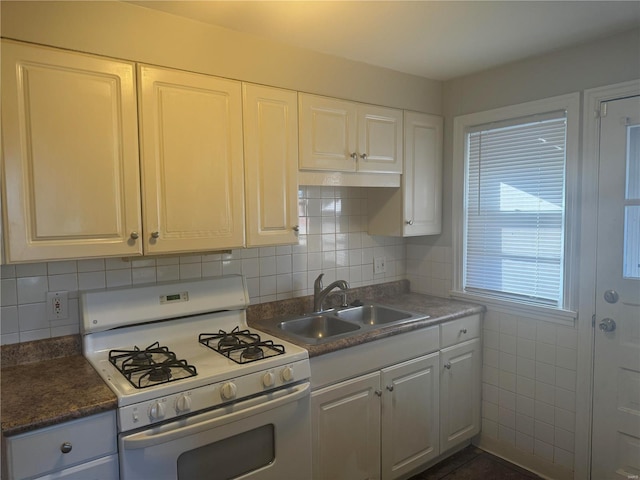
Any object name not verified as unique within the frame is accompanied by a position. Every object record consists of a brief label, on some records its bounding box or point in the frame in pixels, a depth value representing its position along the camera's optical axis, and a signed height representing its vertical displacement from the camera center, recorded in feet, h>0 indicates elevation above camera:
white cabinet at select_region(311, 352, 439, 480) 6.77 -3.42
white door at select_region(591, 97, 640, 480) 6.97 -1.33
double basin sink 7.97 -1.96
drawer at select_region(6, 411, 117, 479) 4.41 -2.33
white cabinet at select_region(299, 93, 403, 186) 7.41 +1.32
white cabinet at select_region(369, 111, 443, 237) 8.93 +0.47
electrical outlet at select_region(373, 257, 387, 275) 9.93 -1.11
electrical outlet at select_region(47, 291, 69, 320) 6.15 -1.19
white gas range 5.04 -2.00
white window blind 7.91 +0.09
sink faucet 8.41 -1.42
